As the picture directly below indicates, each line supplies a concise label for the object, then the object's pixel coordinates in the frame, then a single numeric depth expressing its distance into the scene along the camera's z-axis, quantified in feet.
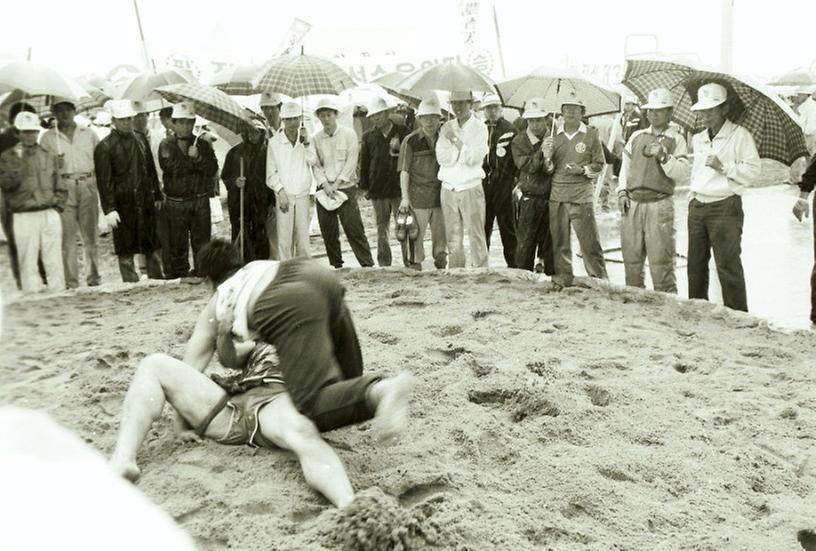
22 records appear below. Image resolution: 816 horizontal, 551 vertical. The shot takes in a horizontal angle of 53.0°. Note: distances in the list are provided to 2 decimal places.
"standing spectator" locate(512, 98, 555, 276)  23.80
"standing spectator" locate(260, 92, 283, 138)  25.53
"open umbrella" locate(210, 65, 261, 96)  30.09
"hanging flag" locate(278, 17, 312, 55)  30.22
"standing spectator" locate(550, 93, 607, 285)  23.15
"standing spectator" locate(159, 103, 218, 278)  24.81
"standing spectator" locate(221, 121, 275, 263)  25.77
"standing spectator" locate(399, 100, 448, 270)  25.82
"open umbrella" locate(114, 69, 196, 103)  25.58
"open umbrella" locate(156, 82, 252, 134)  22.48
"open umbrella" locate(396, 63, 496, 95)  24.03
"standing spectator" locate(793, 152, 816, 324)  19.57
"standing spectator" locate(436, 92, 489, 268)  24.64
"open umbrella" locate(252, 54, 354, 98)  24.54
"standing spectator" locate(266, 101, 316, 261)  25.32
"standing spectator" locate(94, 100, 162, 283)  18.15
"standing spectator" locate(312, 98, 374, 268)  26.61
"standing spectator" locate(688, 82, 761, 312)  19.38
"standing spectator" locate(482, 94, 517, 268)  26.55
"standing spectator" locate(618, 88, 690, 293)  21.11
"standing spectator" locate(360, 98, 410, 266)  27.91
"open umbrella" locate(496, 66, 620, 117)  25.14
